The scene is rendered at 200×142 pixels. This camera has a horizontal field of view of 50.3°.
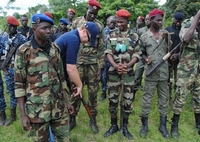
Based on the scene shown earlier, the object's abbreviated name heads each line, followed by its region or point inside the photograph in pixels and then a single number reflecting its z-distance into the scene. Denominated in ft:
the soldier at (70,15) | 21.67
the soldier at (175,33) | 15.64
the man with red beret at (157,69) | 12.51
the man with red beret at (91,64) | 13.20
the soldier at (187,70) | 12.24
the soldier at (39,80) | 7.78
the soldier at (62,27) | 19.34
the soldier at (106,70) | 19.20
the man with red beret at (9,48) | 13.55
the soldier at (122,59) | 12.14
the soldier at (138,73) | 17.98
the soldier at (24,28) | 20.45
